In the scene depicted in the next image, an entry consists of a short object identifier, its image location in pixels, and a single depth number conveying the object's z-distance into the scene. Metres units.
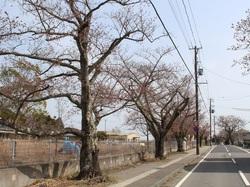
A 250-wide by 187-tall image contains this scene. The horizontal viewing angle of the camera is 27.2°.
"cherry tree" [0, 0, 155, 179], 19.56
